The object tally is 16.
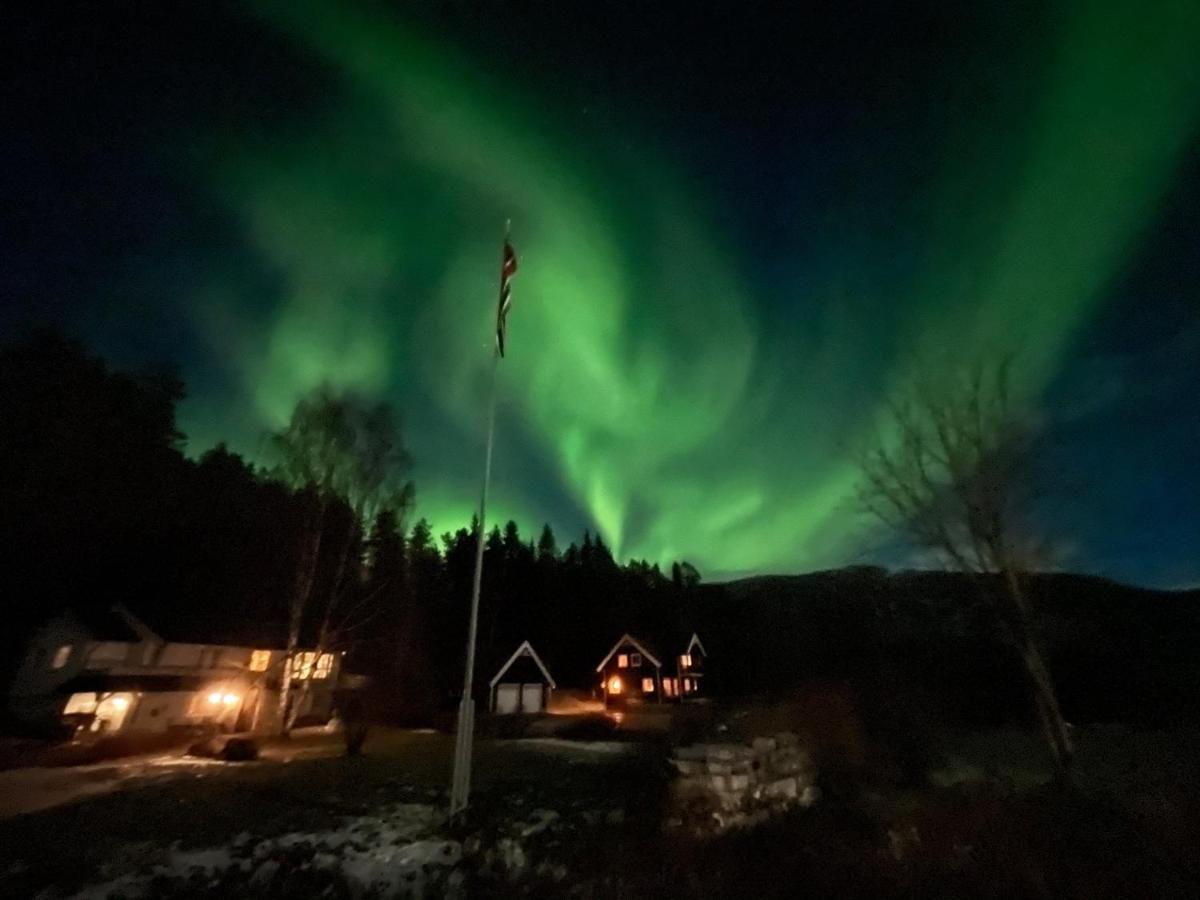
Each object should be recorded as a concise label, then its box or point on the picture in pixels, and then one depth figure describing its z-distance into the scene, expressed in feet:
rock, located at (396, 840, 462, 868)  33.42
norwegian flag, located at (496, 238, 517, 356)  50.72
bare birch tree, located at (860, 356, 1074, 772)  56.08
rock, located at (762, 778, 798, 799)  45.62
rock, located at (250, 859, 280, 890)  30.16
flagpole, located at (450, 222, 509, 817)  39.50
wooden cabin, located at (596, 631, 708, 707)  172.04
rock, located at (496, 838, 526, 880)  33.22
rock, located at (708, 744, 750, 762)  42.55
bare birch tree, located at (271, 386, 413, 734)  92.68
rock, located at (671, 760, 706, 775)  42.01
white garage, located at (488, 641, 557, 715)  140.05
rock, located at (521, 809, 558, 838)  38.91
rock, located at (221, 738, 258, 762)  69.21
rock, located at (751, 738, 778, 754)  46.02
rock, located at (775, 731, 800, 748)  49.05
